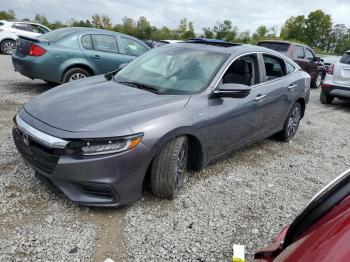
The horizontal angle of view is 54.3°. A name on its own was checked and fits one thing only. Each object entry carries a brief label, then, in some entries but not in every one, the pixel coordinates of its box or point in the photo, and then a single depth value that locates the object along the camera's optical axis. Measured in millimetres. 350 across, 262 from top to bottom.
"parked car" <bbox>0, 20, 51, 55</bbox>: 14641
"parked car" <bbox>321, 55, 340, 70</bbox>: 16173
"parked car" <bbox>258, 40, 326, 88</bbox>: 11562
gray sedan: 2756
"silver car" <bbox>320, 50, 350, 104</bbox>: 8609
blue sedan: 6801
